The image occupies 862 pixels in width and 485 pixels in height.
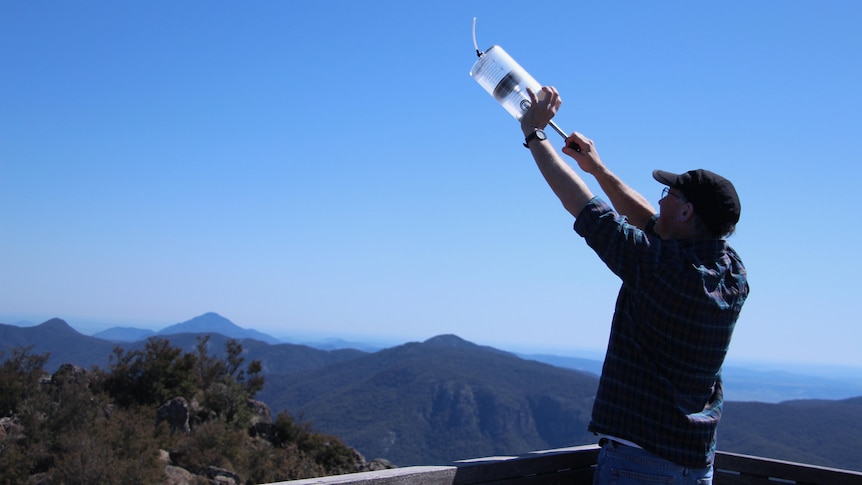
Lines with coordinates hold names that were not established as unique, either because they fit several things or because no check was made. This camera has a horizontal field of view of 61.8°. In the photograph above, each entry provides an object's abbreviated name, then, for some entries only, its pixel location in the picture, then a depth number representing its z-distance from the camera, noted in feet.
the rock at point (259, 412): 60.08
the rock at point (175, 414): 48.80
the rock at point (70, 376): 50.67
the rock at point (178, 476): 37.40
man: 6.87
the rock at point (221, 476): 39.17
